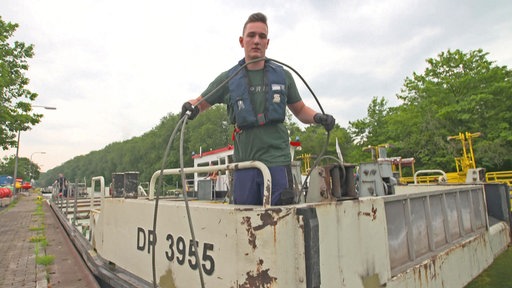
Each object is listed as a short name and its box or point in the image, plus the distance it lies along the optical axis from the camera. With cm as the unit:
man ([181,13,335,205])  222
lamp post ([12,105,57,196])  2258
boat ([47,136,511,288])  142
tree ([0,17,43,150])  1288
